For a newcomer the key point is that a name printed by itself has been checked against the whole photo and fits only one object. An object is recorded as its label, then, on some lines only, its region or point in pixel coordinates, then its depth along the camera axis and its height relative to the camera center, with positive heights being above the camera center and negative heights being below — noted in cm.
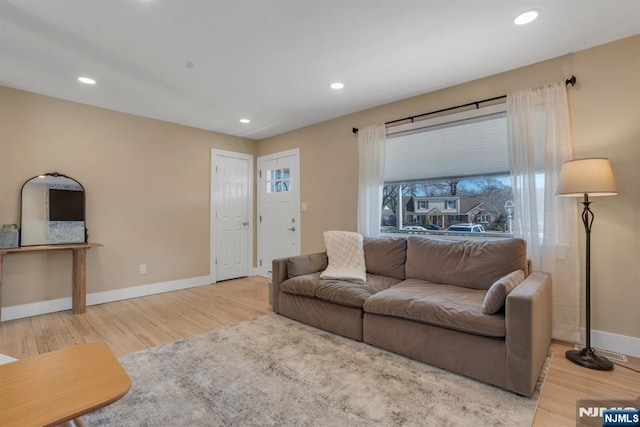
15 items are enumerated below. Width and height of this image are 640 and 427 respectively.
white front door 472 +13
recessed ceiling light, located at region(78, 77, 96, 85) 295 +137
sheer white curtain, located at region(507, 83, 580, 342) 249 +16
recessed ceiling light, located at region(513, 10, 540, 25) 199 +135
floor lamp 207 +18
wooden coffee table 107 -70
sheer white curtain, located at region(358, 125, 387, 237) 362 +46
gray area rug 162 -110
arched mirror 325 +6
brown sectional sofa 183 -69
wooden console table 332 -68
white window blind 290 +72
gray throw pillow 189 -53
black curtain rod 249 +111
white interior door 482 +2
